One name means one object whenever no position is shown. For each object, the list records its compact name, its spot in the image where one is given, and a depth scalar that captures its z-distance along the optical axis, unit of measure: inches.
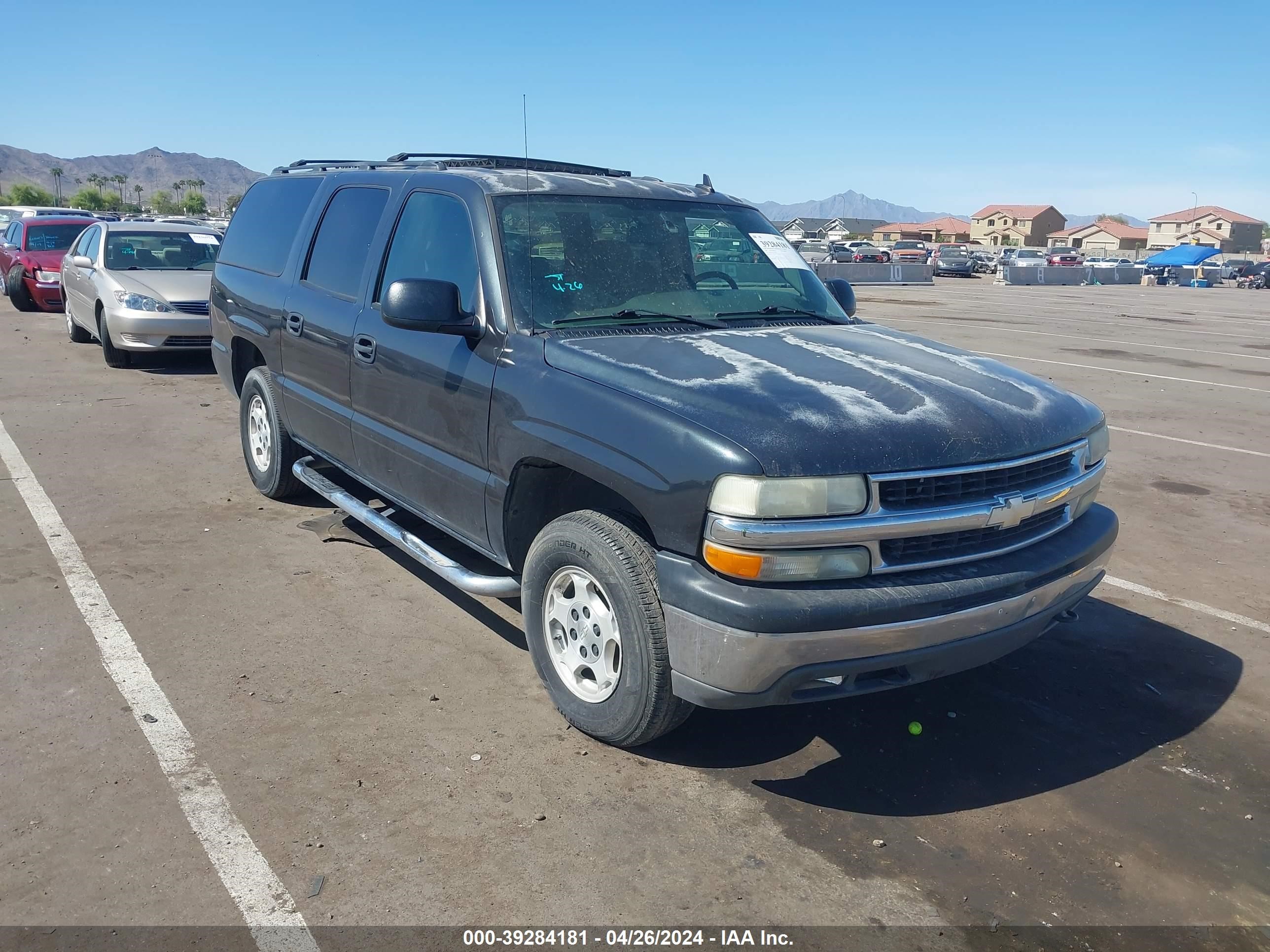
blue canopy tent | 2513.5
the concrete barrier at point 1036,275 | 1692.9
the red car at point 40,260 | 686.5
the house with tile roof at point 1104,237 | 5260.8
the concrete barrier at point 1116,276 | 1854.0
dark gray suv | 121.3
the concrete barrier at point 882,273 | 1489.9
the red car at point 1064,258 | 2289.6
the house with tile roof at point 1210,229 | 5088.6
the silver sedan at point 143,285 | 444.8
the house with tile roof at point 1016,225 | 5526.6
